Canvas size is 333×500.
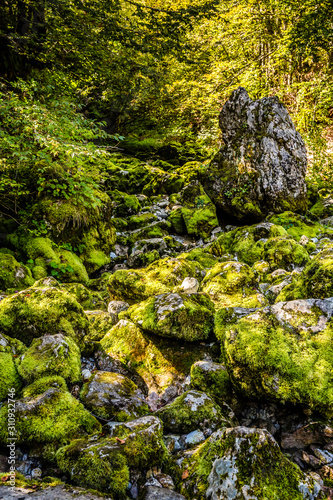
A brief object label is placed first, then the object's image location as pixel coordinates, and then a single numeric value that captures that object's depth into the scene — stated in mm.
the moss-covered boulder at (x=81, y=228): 8016
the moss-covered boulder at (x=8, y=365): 2686
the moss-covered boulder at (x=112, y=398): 2678
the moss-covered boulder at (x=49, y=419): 2229
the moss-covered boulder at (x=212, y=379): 2928
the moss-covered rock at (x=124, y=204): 12508
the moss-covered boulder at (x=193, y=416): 2492
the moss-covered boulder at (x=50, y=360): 2885
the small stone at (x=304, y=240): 8047
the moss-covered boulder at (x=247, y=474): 1668
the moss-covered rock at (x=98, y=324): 4234
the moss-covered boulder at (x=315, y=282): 3330
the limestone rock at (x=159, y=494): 1789
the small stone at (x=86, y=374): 3197
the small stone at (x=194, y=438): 2381
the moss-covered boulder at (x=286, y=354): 2311
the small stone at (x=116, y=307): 4920
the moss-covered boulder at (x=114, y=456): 1862
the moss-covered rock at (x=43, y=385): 2646
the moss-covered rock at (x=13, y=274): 5712
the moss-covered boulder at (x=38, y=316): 3566
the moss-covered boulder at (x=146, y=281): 5445
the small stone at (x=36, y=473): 2021
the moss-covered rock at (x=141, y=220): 11383
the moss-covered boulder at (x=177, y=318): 3684
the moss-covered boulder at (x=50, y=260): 7113
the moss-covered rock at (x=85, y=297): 5785
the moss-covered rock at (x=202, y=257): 8088
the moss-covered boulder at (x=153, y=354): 3457
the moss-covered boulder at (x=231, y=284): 4836
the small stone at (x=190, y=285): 5262
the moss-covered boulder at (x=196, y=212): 10773
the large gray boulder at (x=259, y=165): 10750
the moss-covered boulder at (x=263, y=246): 6512
